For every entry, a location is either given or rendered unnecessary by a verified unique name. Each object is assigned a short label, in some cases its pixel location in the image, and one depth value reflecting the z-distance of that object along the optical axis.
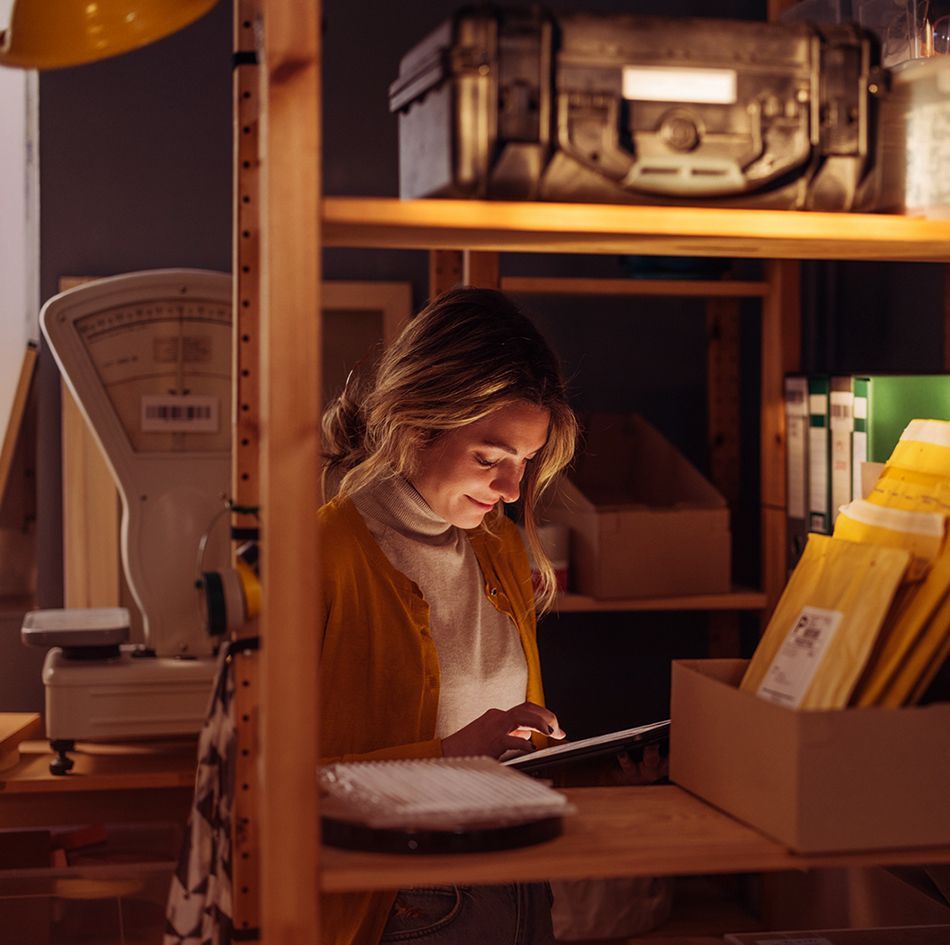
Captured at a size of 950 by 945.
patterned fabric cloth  1.22
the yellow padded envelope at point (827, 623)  1.08
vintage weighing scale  2.21
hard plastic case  1.03
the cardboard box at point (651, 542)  2.63
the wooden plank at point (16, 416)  2.83
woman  1.49
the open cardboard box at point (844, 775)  1.04
